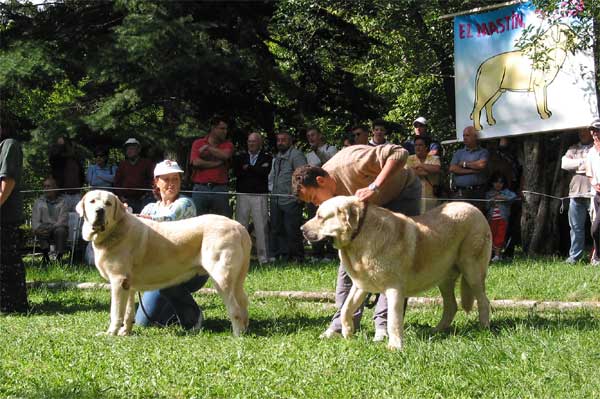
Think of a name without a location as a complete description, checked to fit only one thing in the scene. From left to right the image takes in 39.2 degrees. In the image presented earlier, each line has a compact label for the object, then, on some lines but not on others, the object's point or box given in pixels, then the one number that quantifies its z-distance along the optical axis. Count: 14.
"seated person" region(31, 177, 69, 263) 14.43
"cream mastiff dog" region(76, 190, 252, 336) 7.30
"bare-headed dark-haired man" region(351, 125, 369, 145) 12.84
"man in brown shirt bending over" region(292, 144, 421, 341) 6.68
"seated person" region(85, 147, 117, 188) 14.12
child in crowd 13.10
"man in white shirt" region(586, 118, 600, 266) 11.64
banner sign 12.69
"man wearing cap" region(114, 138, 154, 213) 13.34
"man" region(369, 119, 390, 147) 12.45
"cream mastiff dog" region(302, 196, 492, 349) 6.46
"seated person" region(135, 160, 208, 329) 7.84
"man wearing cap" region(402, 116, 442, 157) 12.74
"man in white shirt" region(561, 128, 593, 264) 12.20
